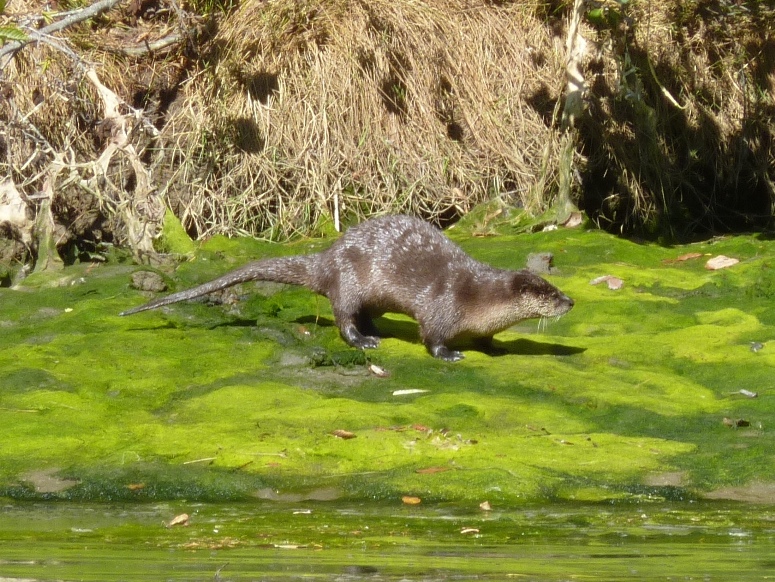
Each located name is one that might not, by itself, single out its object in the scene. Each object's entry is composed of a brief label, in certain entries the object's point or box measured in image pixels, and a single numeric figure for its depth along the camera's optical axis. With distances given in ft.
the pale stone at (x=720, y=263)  60.23
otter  47.29
